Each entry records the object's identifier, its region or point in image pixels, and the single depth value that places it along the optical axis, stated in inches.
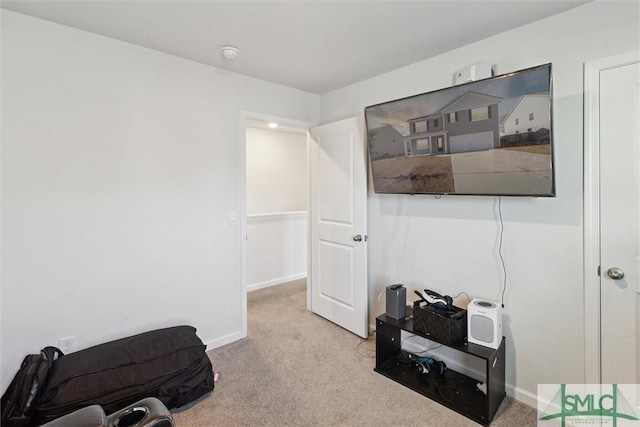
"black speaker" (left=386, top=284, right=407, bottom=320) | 90.7
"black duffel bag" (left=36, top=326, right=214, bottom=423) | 66.2
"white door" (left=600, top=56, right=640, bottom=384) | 62.4
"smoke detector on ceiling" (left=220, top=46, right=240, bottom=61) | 87.9
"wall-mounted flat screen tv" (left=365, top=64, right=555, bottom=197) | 64.8
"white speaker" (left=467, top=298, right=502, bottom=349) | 74.8
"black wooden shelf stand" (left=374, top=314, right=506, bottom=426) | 72.8
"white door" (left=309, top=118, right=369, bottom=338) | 110.8
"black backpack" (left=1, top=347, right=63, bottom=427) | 63.6
